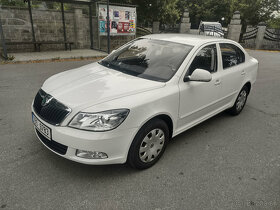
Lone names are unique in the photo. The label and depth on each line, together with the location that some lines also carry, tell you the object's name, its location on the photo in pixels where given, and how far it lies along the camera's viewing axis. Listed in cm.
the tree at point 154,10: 1888
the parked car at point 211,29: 1962
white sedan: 242
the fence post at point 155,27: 1845
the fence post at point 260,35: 1861
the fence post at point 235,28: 2036
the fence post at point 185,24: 2310
